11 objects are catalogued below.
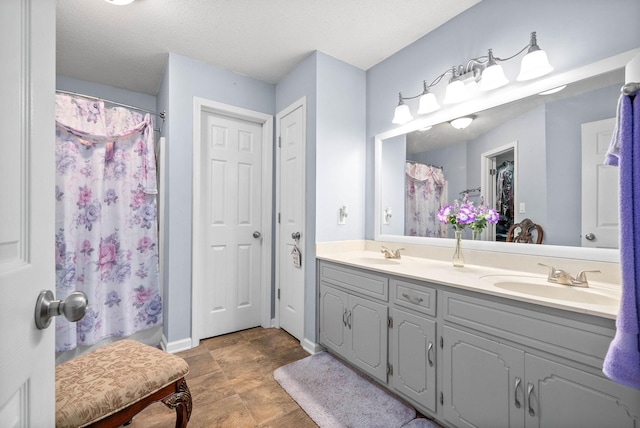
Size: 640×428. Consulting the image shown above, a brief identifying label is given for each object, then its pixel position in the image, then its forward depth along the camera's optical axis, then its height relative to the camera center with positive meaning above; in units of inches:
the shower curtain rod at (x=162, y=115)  97.1 +34.3
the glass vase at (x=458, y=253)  68.6 -9.4
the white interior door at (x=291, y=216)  97.0 -0.6
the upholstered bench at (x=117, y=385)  40.0 -26.5
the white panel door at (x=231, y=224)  102.2 -3.5
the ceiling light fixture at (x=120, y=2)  69.3 +52.1
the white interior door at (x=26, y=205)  17.6 +0.6
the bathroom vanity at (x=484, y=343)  38.7 -22.6
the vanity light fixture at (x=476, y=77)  58.3 +32.5
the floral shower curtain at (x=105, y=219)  81.4 -1.6
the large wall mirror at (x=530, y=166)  52.5 +11.7
